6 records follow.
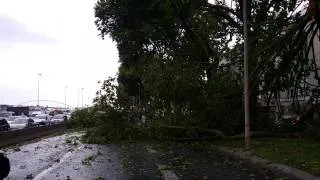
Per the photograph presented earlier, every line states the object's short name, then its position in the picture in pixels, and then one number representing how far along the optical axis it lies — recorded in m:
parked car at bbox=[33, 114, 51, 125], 30.74
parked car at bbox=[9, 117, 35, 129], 24.38
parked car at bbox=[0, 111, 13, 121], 30.36
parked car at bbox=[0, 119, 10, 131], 20.65
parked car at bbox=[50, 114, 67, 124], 35.51
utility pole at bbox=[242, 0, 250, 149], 9.79
